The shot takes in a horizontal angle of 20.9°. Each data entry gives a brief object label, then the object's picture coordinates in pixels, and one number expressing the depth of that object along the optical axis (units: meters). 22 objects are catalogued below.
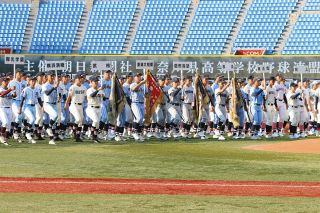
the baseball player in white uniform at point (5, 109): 24.86
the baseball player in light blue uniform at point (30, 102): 25.95
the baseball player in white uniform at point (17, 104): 26.42
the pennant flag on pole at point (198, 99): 29.31
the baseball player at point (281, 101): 29.44
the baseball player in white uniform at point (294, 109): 29.16
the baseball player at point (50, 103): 26.02
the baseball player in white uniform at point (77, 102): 26.39
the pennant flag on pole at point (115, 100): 27.47
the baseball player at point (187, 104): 29.28
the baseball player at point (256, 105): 28.70
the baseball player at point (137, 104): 27.78
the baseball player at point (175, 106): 29.28
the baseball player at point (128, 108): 28.45
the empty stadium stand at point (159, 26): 48.94
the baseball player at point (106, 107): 27.48
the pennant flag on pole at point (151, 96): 28.41
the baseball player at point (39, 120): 26.28
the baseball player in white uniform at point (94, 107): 26.23
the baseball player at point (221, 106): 28.94
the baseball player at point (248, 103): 29.48
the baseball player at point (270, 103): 29.03
